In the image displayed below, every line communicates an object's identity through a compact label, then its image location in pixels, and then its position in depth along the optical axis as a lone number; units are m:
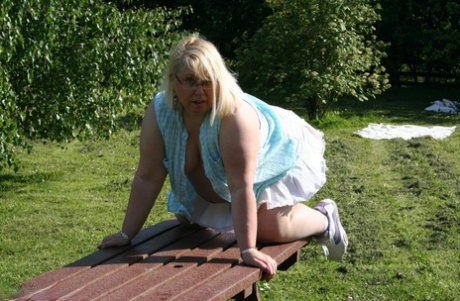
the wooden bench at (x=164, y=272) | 3.07
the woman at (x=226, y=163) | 3.55
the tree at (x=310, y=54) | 12.30
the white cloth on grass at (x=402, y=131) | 11.23
